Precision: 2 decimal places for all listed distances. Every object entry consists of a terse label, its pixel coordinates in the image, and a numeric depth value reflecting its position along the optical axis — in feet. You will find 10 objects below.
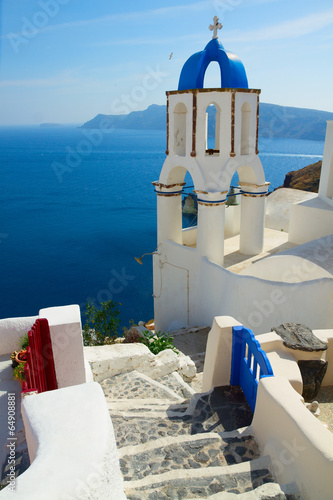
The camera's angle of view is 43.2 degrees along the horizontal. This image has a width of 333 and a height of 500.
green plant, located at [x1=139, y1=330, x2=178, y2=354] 31.01
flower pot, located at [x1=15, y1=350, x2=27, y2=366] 19.80
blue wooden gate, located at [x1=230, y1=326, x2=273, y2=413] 16.48
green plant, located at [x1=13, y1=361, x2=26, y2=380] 18.66
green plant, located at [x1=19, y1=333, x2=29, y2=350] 21.61
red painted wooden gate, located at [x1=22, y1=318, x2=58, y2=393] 16.35
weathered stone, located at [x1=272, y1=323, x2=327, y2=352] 19.04
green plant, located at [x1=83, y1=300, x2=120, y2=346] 37.37
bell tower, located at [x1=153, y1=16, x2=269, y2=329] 37.50
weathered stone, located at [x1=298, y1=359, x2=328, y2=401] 18.69
